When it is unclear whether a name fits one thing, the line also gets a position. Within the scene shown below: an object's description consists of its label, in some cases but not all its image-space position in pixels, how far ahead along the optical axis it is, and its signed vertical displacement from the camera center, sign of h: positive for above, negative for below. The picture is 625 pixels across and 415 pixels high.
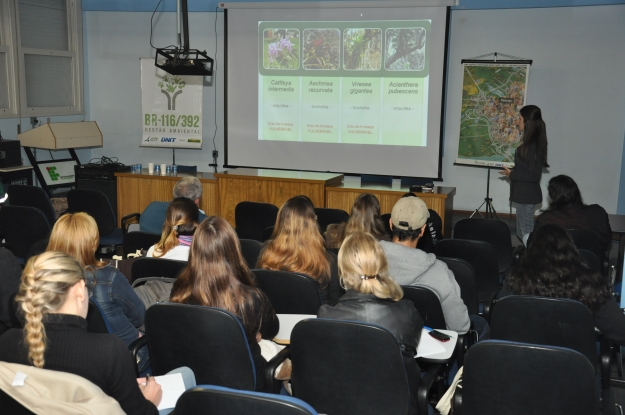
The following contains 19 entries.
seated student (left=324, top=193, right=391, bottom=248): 3.82 -0.64
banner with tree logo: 9.00 +0.08
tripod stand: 7.74 -1.08
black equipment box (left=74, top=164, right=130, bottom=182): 7.54 -0.73
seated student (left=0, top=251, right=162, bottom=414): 1.77 -0.67
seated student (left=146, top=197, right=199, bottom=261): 3.46 -0.64
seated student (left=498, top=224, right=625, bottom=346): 2.86 -0.73
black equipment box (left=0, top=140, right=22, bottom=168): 7.54 -0.54
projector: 6.66 +0.54
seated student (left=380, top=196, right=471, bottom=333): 2.90 -0.74
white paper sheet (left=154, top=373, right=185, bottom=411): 2.09 -0.96
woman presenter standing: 5.86 -0.35
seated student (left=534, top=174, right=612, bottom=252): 4.51 -0.65
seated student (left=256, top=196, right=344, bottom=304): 3.22 -0.72
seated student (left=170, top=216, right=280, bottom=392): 2.47 -0.69
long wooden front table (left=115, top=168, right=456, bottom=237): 6.40 -0.80
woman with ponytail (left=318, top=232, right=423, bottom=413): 2.35 -0.70
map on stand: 7.53 +0.13
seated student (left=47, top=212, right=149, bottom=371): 2.62 -0.71
